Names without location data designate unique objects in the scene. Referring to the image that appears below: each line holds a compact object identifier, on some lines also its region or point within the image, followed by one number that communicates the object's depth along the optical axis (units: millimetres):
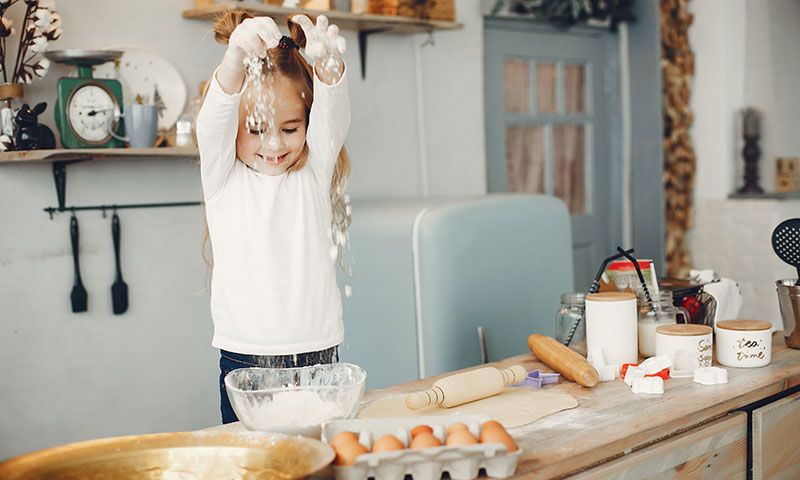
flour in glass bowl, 1521
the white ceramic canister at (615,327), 2104
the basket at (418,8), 3539
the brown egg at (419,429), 1447
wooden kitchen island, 1594
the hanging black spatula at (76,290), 2984
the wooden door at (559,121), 4422
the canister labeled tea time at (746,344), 2102
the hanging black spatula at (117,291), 3072
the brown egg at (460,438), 1404
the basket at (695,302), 2361
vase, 2727
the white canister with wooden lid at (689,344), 2049
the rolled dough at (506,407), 1753
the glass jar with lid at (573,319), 2262
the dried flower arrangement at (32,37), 2773
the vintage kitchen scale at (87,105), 2812
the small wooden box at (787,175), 4941
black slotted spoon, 2260
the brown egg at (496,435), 1420
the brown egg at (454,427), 1452
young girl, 1966
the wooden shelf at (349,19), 3109
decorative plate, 3041
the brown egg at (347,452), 1381
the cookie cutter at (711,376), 1979
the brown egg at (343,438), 1430
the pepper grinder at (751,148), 4832
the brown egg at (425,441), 1394
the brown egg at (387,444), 1388
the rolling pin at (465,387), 1764
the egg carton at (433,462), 1369
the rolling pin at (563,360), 1961
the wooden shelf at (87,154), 2695
